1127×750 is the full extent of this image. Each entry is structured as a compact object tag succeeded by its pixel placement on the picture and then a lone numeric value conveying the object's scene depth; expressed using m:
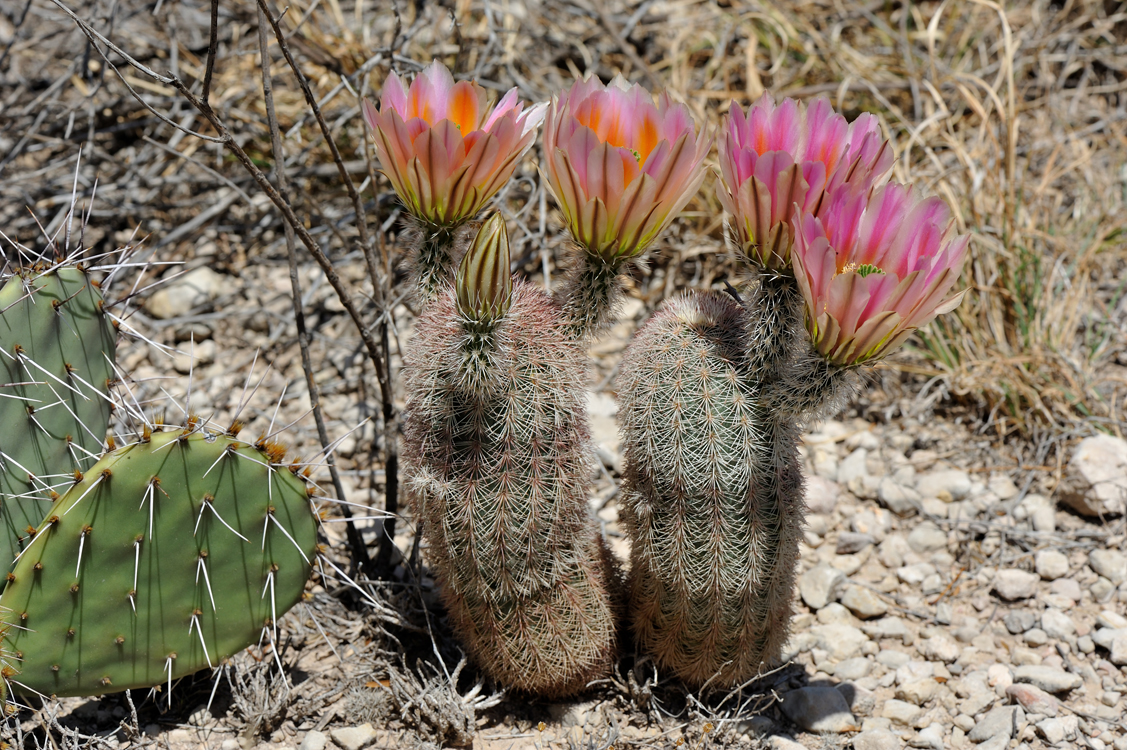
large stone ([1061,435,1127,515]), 2.35
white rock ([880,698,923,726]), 1.87
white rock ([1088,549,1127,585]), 2.23
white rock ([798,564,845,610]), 2.21
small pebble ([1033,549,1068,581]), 2.27
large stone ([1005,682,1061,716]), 1.85
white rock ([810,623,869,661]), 2.07
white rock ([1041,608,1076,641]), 2.10
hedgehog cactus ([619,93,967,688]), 1.30
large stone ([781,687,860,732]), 1.85
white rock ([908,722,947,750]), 1.79
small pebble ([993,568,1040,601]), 2.21
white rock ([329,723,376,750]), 1.78
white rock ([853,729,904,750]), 1.78
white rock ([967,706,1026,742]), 1.80
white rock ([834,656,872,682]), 2.00
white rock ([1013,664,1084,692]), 1.92
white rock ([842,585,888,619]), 2.19
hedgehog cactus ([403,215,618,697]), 1.44
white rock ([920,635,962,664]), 2.06
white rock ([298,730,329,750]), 1.76
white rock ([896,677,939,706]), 1.92
